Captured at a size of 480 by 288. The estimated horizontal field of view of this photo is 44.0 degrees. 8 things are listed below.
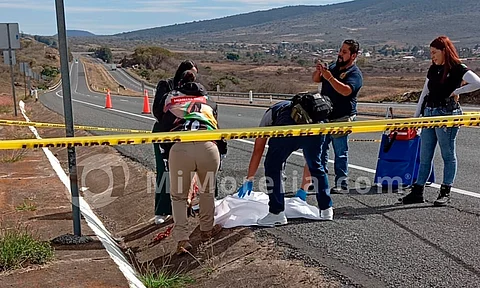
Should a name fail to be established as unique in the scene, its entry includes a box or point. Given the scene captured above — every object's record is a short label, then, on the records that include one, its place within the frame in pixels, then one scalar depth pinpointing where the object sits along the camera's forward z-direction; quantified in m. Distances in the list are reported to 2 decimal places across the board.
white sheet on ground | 5.98
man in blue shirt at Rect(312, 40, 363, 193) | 6.62
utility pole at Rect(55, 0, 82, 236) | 5.27
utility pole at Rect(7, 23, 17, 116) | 22.66
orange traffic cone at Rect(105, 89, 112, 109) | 29.33
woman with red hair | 6.19
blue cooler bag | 7.26
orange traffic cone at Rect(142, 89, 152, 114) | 24.05
